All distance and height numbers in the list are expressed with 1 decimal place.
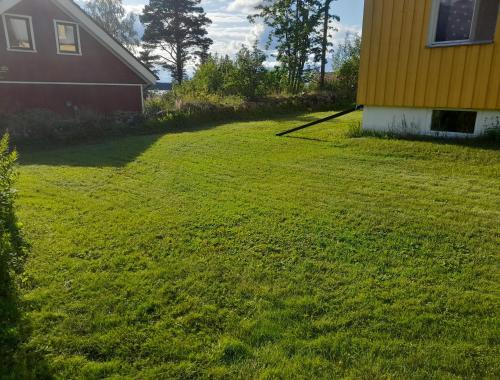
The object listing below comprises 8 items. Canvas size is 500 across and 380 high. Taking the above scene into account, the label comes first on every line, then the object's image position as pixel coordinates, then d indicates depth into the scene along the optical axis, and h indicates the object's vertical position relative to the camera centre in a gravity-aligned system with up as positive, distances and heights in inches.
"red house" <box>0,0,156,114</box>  562.9 +60.2
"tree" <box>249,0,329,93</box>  797.2 +152.2
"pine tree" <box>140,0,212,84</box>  1362.0 +261.3
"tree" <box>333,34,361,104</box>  714.8 +63.1
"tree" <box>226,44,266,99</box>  677.3 +49.7
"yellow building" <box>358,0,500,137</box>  261.4 +27.4
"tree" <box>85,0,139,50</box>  1337.4 +306.8
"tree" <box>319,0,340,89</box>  805.2 +147.5
